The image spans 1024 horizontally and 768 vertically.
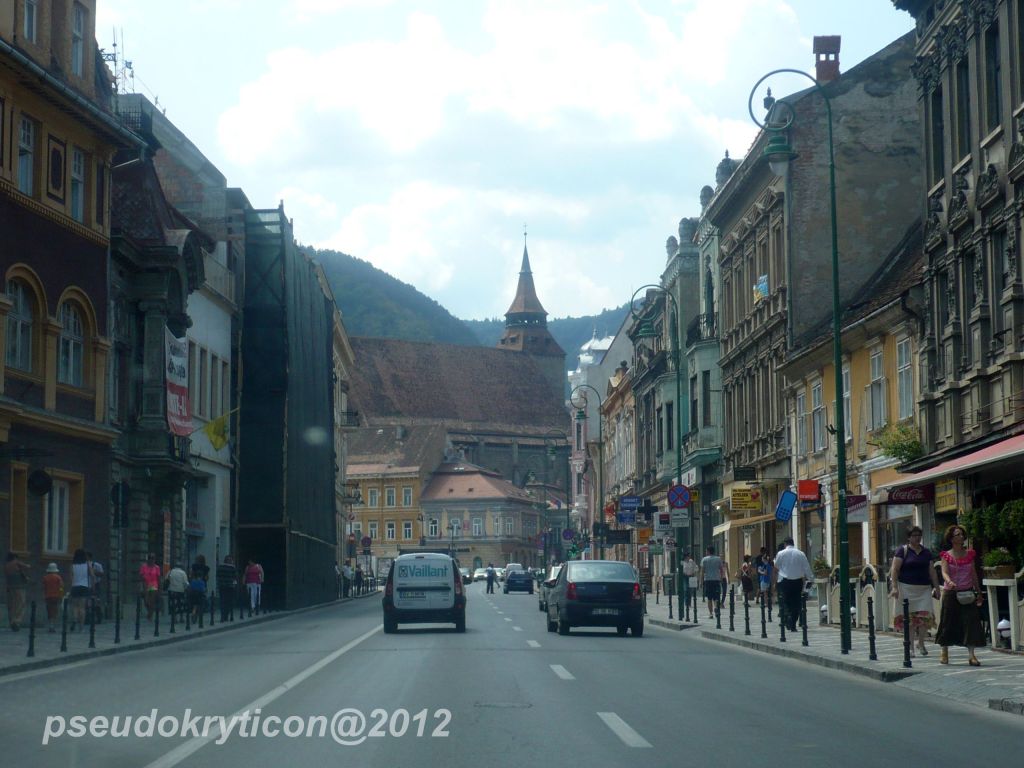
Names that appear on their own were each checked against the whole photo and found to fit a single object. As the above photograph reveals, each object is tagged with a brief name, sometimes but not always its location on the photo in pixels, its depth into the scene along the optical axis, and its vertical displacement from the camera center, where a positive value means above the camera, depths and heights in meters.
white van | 32.19 -1.33
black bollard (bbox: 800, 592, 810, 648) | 24.97 -1.54
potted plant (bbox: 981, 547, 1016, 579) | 22.50 -0.53
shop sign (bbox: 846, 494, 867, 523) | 29.42 +0.44
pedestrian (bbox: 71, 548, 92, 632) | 32.41 -1.05
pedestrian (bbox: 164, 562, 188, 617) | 37.03 -1.25
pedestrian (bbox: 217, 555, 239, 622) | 39.41 -1.38
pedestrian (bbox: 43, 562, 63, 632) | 31.88 -1.13
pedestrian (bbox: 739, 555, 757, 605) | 43.44 -1.37
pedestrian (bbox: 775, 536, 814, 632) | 29.56 -0.88
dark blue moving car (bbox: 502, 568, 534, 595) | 83.56 -2.85
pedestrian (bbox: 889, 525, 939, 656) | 21.31 -0.66
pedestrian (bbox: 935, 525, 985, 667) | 19.91 -1.02
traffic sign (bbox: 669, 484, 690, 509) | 37.53 +0.80
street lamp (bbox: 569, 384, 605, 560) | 65.24 +2.16
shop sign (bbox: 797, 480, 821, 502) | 32.75 +0.82
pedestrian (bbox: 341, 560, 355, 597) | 74.75 -2.43
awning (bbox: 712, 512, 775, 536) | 47.06 +0.18
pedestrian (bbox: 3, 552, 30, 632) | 30.42 -1.04
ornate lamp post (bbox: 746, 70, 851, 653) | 23.08 +2.22
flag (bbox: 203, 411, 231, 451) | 45.50 +3.01
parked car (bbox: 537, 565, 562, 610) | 33.81 -1.80
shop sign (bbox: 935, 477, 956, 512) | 26.98 +0.56
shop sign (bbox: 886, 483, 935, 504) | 27.80 +0.58
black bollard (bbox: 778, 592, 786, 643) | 26.44 -1.66
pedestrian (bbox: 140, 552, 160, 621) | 37.97 -1.06
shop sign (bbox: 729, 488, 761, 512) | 44.22 +0.82
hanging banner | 42.22 +4.14
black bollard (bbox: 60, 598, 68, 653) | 23.53 -1.50
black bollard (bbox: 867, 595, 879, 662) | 20.25 -1.47
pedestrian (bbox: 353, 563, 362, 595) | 81.22 -2.55
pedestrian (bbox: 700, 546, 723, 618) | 40.06 -1.31
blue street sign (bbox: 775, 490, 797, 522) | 31.44 +0.46
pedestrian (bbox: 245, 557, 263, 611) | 48.38 -1.52
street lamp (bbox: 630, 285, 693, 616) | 37.76 +3.24
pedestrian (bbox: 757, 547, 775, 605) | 38.73 -1.15
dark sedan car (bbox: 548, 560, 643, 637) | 29.80 -1.34
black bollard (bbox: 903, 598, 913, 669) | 19.52 -1.40
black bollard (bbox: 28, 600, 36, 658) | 21.98 -1.43
